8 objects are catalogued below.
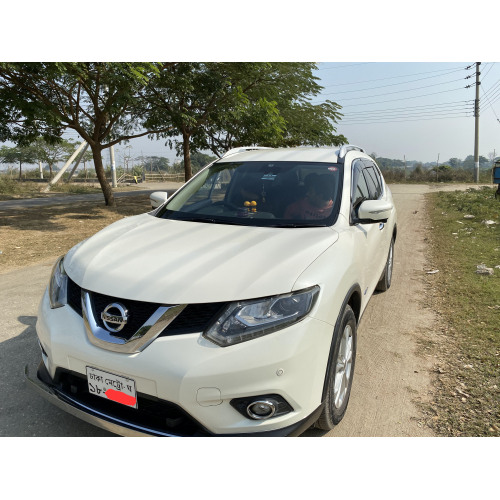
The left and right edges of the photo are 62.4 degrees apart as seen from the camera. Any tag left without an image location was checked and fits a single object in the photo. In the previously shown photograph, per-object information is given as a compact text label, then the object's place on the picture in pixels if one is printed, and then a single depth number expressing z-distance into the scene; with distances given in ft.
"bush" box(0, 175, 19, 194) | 77.64
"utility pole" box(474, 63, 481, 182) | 118.01
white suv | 6.50
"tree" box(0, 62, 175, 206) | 30.01
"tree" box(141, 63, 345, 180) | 44.24
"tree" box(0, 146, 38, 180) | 136.15
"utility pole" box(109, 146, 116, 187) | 95.62
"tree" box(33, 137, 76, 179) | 134.92
